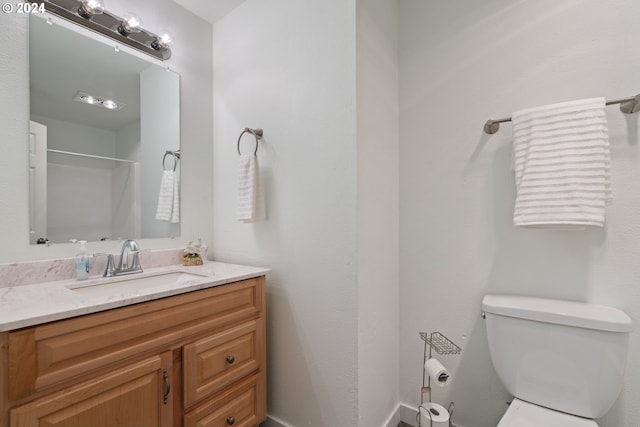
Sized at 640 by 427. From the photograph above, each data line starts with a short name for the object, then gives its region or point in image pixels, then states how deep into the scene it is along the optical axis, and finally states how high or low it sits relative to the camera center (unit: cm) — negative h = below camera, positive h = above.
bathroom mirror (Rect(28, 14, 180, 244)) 122 +40
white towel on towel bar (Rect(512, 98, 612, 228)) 103 +18
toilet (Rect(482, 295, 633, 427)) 98 -55
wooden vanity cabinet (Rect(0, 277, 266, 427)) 73 -50
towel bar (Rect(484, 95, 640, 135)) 104 +41
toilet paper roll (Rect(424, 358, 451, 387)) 119 -70
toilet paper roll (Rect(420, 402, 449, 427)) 119 -89
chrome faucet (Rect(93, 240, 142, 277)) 129 -23
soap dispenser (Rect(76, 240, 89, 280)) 122 -23
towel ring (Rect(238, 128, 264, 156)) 155 +45
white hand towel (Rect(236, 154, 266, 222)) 148 +11
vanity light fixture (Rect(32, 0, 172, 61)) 126 +94
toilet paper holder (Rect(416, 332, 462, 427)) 138 -69
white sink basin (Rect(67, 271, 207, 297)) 117 -32
